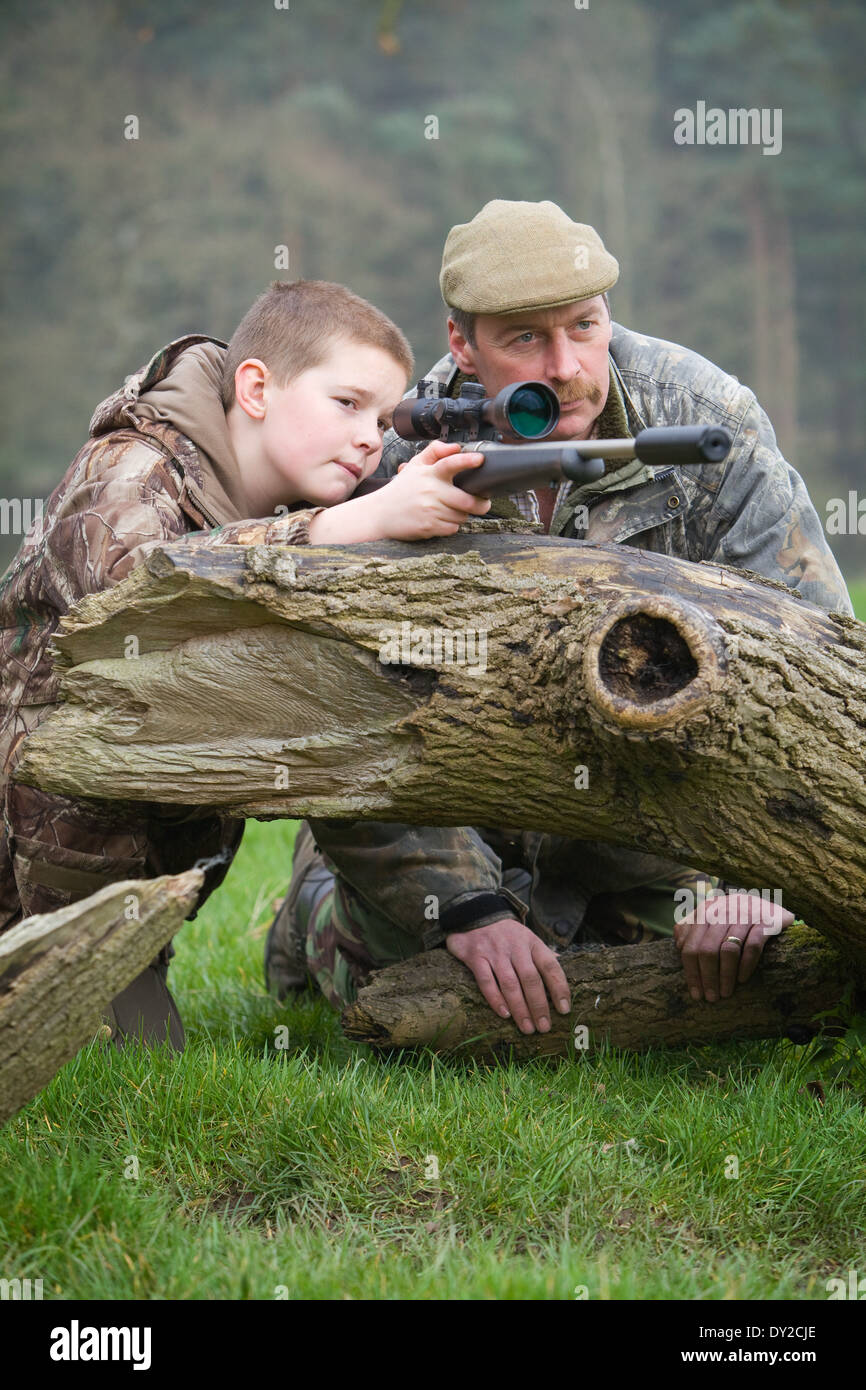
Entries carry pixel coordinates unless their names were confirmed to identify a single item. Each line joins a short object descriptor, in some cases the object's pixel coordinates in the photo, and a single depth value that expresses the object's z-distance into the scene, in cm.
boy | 352
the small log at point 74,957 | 233
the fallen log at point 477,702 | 267
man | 356
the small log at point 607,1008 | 344
